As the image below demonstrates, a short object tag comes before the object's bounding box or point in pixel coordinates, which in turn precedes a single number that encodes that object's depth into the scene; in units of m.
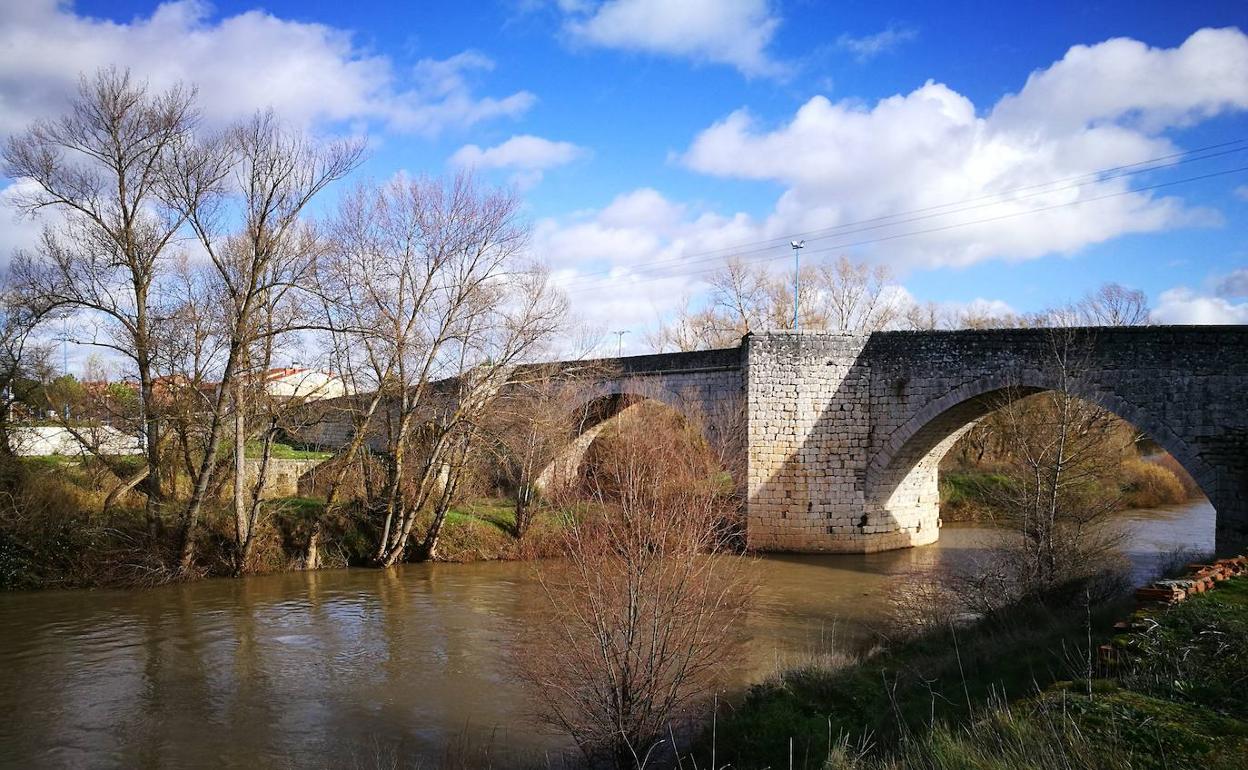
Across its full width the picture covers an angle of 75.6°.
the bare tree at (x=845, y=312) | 34.91
